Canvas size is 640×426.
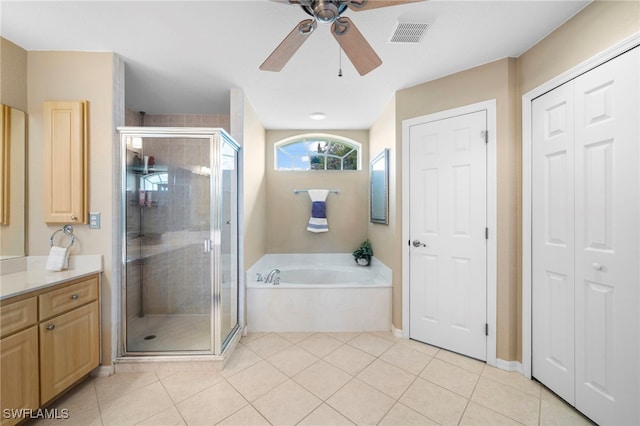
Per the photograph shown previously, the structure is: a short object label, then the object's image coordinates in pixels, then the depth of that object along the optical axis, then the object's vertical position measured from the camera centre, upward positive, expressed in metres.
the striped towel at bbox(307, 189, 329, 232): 3.84 +0.02
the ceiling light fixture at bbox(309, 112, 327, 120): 3.26 +1.24
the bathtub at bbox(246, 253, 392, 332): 2.79 -1.01
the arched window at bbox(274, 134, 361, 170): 4.03 +0.92
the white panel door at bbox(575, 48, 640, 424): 1.38 -0.17
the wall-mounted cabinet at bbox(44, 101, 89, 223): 1.96 +0.38
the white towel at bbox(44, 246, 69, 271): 1.87 -0.33
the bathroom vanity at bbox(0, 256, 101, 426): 1.39 -0.75
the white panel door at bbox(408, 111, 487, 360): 2.21 -0.19
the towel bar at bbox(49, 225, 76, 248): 1.97 -0.14
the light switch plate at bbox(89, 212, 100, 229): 2.03 -0.05
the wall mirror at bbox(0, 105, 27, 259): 1.84 +0.23
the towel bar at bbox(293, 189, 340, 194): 3.96 +0.34
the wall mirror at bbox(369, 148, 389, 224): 3.03 +0.31
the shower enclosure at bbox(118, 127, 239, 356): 2.18 -0.25
